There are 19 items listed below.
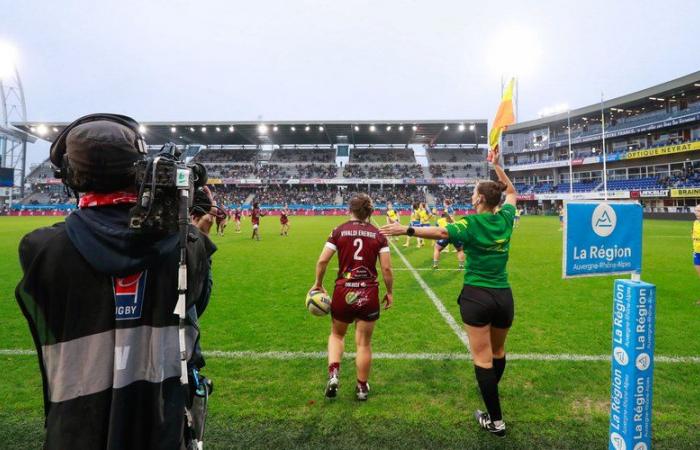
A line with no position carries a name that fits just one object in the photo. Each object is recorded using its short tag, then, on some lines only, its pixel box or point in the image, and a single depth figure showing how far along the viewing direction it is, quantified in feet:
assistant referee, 10.72
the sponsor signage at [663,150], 126.75
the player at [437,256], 37.00
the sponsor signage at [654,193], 130.00
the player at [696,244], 26.30
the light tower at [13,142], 189.78
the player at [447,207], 39.41
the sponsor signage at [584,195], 140.05
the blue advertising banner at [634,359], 7.59
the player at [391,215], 50.71
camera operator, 4.20
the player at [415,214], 53.83
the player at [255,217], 62.69
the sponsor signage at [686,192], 119.11
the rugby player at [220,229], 72.63
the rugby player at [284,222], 71.19
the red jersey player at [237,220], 80.18
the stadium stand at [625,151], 130.72
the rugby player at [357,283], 12.89
